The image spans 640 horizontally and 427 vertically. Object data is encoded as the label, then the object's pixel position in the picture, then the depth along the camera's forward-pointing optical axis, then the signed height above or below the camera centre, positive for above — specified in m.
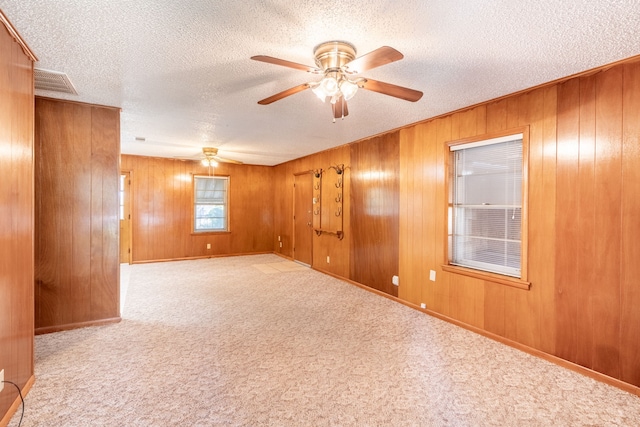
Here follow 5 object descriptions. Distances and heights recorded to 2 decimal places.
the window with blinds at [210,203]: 7.57 +0.18
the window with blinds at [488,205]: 3.06 +0.06
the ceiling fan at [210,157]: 5.70 +1.06
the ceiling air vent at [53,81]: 2.55 +1.14
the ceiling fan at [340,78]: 2.03 +0.89
